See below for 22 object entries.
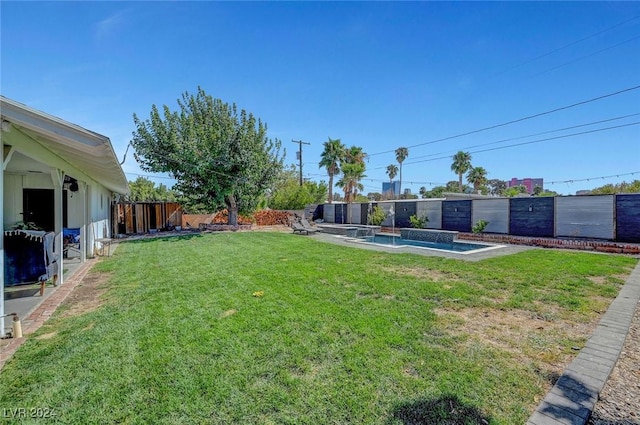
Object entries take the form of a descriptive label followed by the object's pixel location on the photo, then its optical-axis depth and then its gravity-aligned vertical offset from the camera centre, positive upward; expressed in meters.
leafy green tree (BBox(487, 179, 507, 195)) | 63.19 +5.30
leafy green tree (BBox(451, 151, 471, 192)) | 36.56 +5.91
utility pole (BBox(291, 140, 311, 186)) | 30.66 +6.79
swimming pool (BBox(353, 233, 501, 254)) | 12.47 -1.69
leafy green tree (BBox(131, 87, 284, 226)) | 16.31 +3.35
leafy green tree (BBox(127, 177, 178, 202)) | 32.95 +2.30
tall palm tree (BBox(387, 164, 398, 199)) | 47.12 +6.16
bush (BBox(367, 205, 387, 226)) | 21.08 -0.54
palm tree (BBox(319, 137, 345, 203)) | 30.41 +5.74
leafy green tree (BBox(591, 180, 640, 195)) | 24.12 +1.89
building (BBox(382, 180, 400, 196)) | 47.64 +3.59
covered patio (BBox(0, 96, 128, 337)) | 3.97 +0.58
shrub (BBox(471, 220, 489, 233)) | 15.57 -0.94
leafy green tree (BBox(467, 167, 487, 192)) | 37.56 +4.20
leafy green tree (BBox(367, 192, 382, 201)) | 52.21 +2.52
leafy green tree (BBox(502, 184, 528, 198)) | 28.89 +1.83
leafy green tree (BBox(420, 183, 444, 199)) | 56.54 +3.68
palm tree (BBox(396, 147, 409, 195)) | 40.38 +7.64
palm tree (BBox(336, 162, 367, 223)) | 25.35 +3.03
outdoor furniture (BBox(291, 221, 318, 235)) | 17.93 -1.31
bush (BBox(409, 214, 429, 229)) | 18.34 -0.79
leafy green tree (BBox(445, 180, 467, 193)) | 56.64 +4.55
